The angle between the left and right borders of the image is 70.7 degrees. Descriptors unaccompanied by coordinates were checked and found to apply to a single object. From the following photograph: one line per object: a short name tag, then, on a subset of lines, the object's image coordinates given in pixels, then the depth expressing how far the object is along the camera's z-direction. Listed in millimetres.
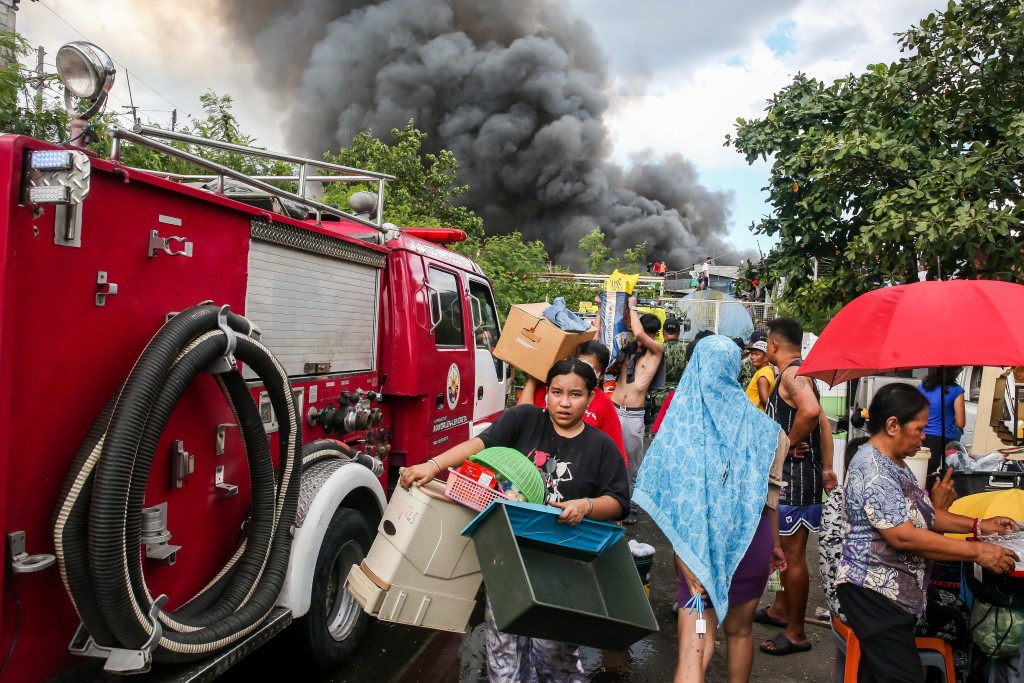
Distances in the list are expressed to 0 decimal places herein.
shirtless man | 6238
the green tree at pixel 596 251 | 24000
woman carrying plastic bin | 2771
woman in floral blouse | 2707
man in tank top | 4137
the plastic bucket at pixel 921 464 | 6172
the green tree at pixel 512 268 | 12703
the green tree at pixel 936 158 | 6746
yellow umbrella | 3128
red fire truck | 2109
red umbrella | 3008
